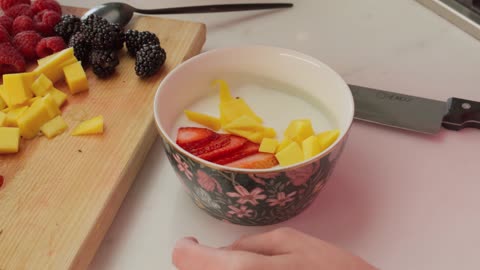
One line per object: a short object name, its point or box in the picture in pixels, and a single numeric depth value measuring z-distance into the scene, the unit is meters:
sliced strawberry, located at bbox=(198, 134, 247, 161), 0.67
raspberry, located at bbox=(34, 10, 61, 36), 1.00
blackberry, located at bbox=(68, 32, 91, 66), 0.94
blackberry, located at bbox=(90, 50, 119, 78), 0.91
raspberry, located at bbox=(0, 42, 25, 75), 0.92
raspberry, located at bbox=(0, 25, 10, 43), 0.96
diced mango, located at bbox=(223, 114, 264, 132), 0.71
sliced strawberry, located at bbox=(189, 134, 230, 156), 0.68
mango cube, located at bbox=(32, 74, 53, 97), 0.88
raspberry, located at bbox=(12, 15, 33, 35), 1.00
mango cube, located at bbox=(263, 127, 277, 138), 0.72
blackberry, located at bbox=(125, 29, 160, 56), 0.95
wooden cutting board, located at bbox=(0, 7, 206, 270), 0.67
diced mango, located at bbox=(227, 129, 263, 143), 0.70
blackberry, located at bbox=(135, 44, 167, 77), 0.89
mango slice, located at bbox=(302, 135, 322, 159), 0.66
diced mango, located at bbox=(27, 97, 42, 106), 0.86
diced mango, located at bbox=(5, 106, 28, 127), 0.83
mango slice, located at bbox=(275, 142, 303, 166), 0.66
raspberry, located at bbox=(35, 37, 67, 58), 0.95
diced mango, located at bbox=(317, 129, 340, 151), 0.67
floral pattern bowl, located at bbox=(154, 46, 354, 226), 0.62
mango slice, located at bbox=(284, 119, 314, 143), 0.69
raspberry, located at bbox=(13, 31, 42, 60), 0.96
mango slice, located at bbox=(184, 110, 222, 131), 0.74
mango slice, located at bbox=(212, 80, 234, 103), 0.78
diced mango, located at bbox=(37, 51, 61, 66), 0.92
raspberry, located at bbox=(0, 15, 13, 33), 1.01
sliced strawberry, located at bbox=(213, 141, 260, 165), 0.67
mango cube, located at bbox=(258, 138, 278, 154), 0.68
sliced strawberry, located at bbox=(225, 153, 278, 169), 0.65
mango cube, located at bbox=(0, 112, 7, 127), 0.82
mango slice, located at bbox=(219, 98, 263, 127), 0.74
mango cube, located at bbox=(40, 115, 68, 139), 0.82
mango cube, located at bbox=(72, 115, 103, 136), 0.82
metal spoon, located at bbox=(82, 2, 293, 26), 1.05
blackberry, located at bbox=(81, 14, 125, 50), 0.93
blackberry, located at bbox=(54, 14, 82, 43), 0.98
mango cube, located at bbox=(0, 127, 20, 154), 0.79
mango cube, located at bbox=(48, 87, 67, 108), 0.88
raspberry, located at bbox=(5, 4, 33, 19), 1.04
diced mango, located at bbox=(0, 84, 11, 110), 0.87
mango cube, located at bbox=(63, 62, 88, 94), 0.89
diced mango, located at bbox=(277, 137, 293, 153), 0.68
